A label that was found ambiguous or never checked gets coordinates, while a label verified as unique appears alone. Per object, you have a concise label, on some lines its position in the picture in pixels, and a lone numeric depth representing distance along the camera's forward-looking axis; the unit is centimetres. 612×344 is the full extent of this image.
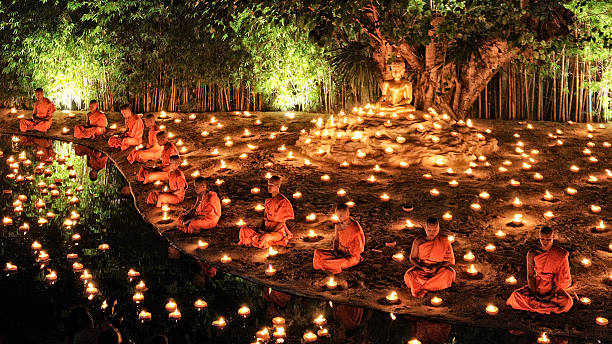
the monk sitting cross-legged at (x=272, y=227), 907
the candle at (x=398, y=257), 871
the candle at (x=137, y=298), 766
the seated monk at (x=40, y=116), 1559
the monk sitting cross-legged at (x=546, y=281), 737
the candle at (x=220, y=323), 711
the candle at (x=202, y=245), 920
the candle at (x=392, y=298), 769
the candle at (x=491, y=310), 744
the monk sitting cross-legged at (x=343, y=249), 834
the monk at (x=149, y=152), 1295
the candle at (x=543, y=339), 683
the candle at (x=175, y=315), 730
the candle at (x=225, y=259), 877
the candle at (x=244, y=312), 739
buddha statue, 1329
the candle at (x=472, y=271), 833
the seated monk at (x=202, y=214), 959
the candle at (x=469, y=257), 861
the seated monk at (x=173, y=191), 1068
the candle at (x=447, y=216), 990
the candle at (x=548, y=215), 995
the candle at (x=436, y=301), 761
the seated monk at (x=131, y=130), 1380
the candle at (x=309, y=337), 682
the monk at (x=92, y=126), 1491
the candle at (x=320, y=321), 719
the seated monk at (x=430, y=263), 783
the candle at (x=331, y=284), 805
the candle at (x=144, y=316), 725
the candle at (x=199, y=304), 756
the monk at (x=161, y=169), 1180
